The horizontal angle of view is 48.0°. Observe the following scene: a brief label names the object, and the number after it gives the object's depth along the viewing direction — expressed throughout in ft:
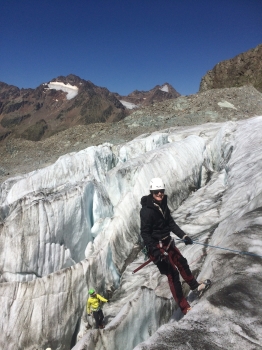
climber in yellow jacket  25.74
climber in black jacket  16.84
